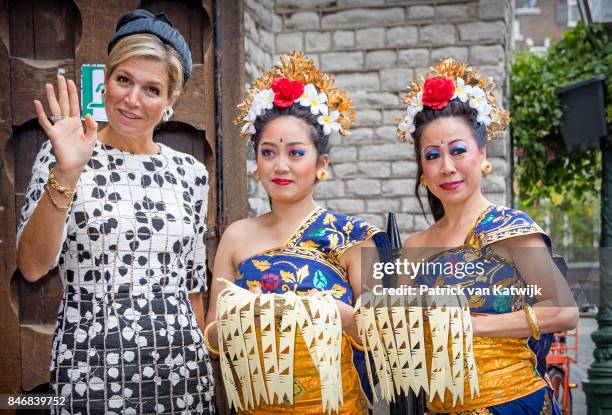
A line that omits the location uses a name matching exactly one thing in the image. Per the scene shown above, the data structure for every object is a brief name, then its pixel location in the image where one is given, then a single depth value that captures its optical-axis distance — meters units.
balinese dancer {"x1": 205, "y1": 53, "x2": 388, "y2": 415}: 2.38
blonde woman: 2.45
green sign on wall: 3.59
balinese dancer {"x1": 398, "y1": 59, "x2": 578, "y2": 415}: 2.30
